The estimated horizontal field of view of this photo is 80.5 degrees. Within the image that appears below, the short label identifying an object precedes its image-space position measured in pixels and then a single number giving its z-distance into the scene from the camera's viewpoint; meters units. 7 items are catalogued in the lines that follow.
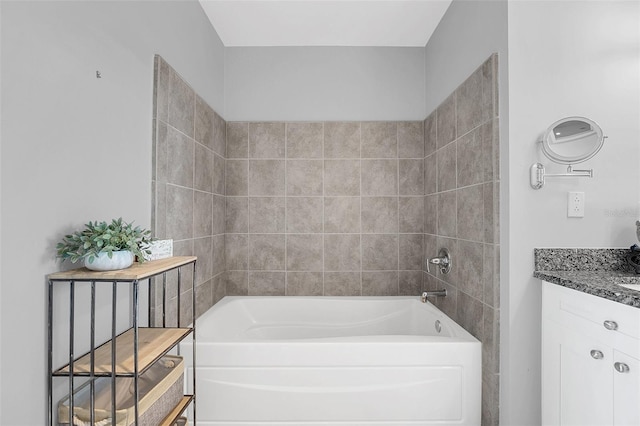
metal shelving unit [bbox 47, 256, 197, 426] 1.10
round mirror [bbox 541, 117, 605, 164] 1.58
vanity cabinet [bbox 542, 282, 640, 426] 1.19
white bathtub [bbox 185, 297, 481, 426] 1.82
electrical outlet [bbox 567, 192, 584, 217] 1.66
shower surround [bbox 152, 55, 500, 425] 2.94
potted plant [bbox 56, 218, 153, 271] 1.13
